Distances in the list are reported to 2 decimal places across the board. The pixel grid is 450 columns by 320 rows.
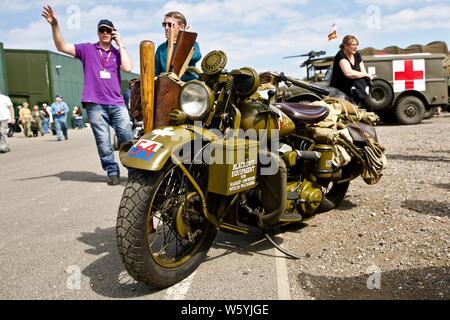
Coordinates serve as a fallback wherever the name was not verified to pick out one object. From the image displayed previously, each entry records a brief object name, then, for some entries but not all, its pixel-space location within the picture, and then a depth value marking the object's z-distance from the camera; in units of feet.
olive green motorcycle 8.24
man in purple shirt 19.15
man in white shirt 38.17
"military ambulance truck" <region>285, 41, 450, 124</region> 46.52
